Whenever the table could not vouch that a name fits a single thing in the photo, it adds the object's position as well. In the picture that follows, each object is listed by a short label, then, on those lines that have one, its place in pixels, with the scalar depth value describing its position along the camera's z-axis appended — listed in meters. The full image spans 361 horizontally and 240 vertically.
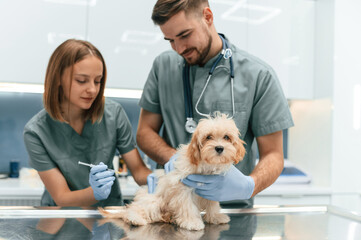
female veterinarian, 1.51
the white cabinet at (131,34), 2.53
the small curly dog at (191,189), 0.99
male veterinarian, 1.33
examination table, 0.99
